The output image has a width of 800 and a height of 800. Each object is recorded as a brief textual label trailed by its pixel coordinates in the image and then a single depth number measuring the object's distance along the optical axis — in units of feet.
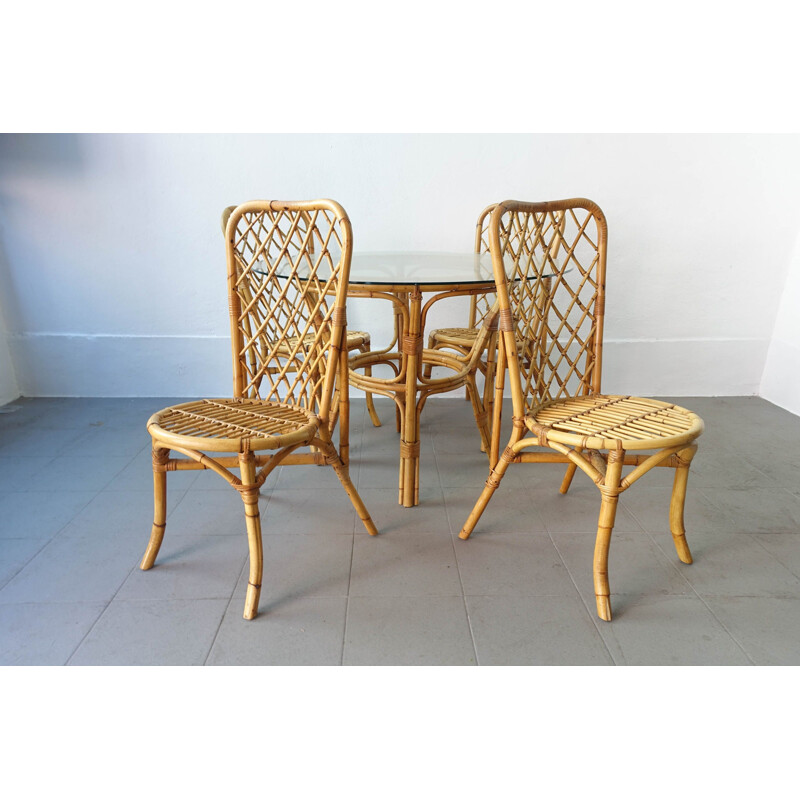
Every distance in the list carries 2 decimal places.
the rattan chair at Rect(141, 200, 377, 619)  4.50
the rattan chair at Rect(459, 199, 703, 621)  4.54
